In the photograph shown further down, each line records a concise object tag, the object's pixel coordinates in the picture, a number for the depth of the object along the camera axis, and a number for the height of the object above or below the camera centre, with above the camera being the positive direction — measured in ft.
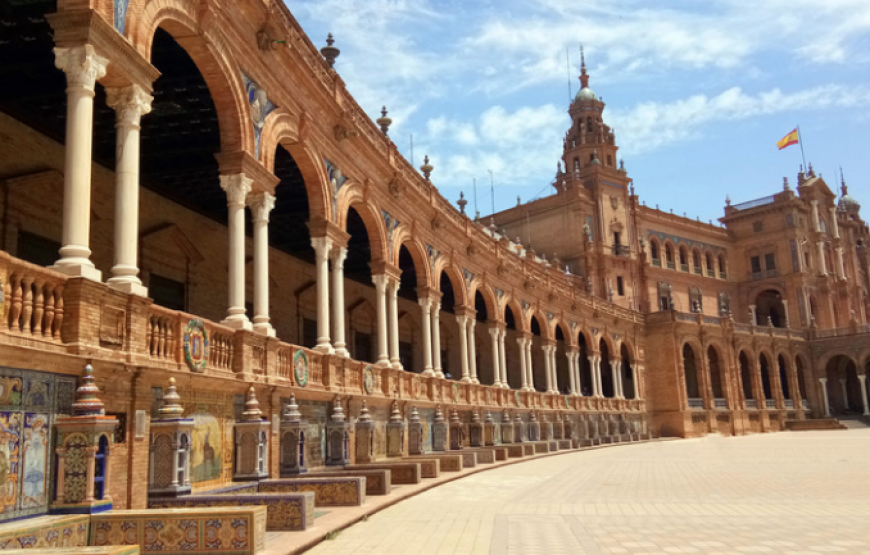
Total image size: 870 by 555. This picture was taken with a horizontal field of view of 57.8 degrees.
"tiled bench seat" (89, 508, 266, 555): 23.45 -2.61
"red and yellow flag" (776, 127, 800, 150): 206.69 +71.00
